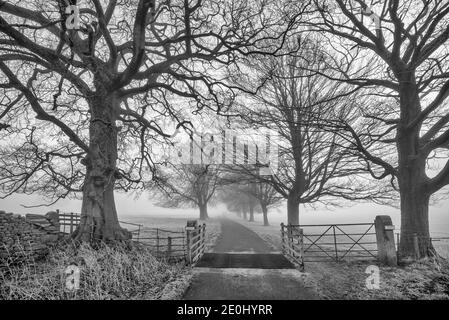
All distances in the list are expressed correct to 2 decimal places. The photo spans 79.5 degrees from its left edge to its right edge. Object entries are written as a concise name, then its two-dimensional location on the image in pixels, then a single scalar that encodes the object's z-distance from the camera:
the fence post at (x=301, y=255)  8.96
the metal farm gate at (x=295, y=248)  9.53
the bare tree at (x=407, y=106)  9.38
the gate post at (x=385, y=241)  9.33
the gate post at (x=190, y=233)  9.36
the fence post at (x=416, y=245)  9.53
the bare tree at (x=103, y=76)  7.58
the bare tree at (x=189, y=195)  37.81
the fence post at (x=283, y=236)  13.05
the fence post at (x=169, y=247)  10.57
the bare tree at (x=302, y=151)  14.56
